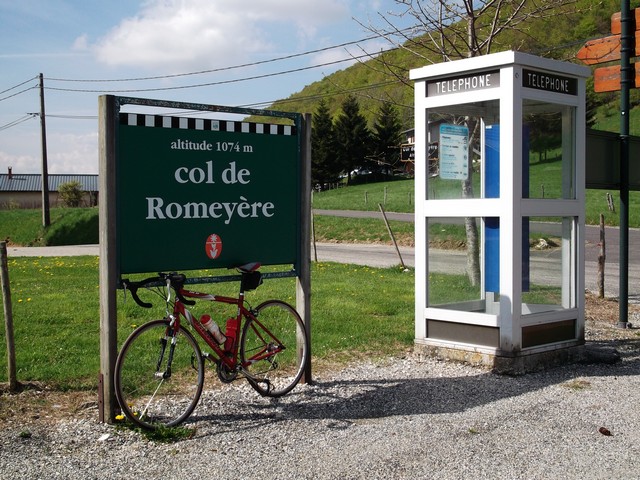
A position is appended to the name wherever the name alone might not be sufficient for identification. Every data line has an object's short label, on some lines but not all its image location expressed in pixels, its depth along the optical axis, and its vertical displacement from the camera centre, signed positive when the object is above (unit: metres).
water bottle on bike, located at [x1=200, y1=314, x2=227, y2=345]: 5.71 -0.75
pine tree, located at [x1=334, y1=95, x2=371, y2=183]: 73.94 +9.50
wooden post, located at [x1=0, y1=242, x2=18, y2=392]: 6.11 -0.74
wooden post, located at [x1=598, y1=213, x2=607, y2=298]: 12.24 -0.67
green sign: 5.55 +0.30
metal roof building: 84.62 +5.57
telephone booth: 7.11 +0.28
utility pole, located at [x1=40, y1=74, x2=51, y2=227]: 39.74 +3.09
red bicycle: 5.41 -0.99
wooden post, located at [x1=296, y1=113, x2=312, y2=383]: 6.60 -0.05
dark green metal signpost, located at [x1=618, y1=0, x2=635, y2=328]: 9.53 +1.27
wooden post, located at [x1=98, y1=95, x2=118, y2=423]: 5.34 -0.16
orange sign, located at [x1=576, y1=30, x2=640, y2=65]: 9.70 +2.34
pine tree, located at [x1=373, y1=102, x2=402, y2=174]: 68.75 +9.02
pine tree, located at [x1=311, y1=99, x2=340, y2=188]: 73.50 +7.74
